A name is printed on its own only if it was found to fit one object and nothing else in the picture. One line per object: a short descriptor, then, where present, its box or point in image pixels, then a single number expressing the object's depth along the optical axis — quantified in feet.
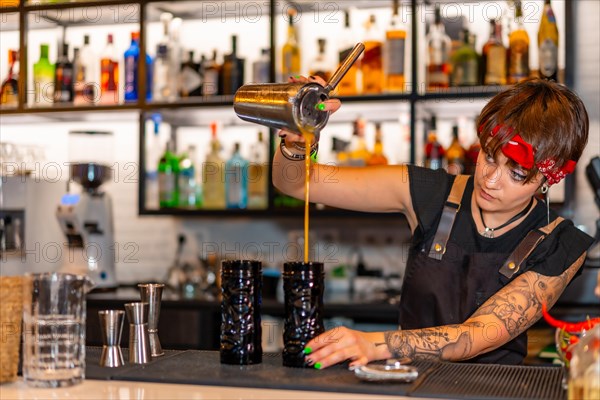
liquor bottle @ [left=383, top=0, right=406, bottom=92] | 11.07
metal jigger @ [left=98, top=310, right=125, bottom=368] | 4.85
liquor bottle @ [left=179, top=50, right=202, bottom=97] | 11.87
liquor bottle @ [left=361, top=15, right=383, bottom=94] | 11.21
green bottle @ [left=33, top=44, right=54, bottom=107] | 12.64
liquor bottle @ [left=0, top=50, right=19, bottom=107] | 12.82
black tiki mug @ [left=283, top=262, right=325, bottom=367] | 4.83
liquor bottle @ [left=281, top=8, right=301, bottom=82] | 11.65
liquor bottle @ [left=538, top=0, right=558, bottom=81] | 10.50
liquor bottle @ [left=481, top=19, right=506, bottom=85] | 10.72
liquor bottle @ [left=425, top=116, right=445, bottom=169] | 11.05
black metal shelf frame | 10.53
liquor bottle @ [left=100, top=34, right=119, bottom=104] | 12.30
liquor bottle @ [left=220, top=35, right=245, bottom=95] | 11.73
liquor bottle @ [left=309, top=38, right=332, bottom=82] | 11.63
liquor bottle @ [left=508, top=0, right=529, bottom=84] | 10.67
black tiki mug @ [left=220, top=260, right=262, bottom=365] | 4.92
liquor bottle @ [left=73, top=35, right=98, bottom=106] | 12.36
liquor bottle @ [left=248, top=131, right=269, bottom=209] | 11.63
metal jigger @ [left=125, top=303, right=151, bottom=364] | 5.03
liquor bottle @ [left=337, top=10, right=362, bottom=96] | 11.29
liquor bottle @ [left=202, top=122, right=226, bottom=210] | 11.89
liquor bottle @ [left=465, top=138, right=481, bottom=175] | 10.83
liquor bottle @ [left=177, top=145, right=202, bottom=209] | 12.03
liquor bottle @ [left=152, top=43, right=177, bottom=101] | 12.01
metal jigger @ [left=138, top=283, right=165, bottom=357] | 5.13
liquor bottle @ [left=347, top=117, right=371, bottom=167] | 11.37
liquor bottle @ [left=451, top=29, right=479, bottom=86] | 10.79
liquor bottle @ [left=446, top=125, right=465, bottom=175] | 10.87
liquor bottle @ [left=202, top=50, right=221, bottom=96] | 11.79
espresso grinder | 11.77
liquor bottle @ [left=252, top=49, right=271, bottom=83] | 11.61
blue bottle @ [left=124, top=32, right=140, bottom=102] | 12.17
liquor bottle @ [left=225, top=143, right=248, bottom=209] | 11.76
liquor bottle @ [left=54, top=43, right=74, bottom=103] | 12.41
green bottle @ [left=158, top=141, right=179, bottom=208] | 12.00
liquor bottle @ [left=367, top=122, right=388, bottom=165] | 11.36
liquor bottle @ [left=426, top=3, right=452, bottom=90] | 10.91
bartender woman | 5.72
